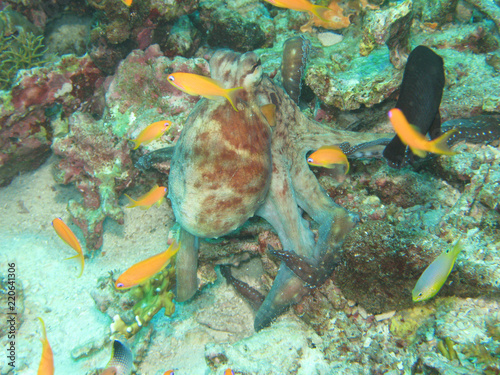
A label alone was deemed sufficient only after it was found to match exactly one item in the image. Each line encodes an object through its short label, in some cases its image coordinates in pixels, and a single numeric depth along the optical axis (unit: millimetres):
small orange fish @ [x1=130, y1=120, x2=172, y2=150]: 3463
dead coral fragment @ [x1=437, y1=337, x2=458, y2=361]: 2585
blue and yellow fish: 2211
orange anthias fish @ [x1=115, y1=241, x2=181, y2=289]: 2732
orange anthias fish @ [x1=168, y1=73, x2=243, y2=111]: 2486
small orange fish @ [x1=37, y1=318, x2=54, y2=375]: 2508
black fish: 2529
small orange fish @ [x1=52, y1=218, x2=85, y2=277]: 3273
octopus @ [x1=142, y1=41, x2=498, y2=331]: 2871
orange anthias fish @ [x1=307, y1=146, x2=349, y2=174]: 3088
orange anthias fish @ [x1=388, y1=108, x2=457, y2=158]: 2166
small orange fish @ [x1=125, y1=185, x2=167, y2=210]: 3448
